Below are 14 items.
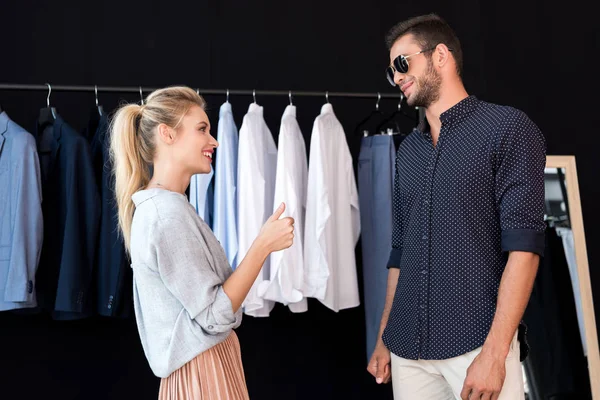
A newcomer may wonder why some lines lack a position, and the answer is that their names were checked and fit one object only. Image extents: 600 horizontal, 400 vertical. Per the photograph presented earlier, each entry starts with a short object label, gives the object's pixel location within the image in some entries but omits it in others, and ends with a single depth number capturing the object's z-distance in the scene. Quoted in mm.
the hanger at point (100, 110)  3414
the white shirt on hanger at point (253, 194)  3271
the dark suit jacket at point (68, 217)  3166
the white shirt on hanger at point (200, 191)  3302
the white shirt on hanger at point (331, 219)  3295
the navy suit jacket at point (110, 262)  3203
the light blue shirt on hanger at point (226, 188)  3307
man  1912
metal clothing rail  3271
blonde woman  1878
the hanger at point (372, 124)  4109
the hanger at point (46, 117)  3383
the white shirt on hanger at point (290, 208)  3230
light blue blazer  3053
